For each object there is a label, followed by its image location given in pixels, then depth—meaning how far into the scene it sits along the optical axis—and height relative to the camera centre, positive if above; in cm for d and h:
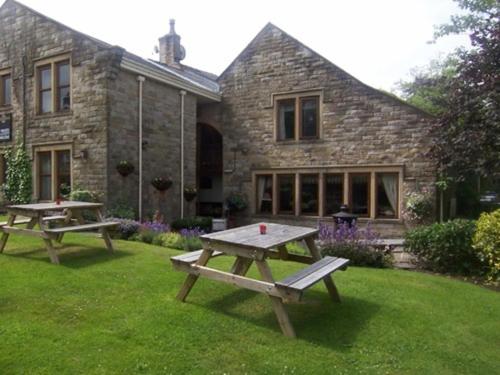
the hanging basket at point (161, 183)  1271 -9
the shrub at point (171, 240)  888 -143
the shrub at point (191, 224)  1301 -149
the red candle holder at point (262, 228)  495 -63
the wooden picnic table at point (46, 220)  643 -84
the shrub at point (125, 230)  983 -130
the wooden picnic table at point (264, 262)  395 -104
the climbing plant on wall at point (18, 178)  1327 +5
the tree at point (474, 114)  839 +160
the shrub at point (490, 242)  667 -107
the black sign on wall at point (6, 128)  1385 +190
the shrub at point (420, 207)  1170 -77
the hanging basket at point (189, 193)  1428 -47
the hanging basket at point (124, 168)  1157 +37
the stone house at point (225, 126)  1187 +187
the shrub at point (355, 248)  787 -140
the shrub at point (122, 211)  1120 -93
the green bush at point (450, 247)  745 -132
